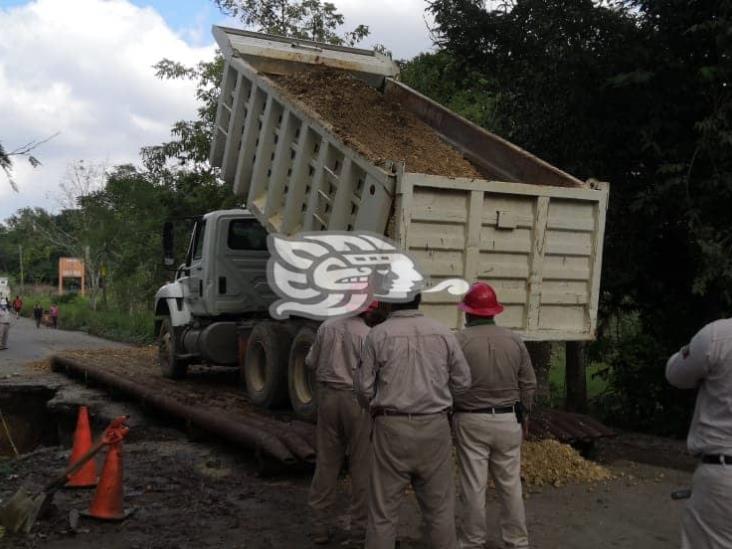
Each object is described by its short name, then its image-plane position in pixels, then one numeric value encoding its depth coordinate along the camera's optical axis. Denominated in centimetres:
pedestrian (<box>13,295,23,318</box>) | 4032
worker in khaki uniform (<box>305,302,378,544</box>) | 537
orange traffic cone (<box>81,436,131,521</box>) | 573
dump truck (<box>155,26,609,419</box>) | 675
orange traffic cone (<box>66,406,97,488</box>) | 666
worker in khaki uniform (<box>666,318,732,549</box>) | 337
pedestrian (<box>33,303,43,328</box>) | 3400
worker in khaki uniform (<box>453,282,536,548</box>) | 489
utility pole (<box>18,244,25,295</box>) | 6581
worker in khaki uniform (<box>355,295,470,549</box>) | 442
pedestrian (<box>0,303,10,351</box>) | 2009
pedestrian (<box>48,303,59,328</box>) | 3550
